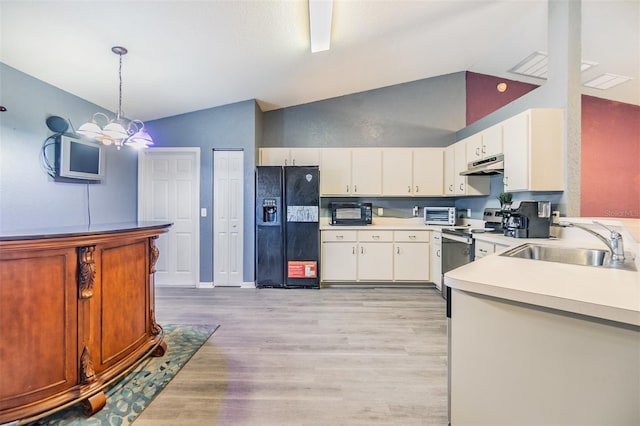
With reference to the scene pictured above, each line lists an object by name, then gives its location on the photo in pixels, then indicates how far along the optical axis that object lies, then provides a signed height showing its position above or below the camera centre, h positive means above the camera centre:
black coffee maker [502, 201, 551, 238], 2.67 -0.05
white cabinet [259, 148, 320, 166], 4.52 +0.91
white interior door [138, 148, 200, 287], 4.34 +0.09
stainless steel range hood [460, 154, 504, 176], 3.14 +0.55
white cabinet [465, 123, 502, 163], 3.20 +0.86
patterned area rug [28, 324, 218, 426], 1.62 -1.18
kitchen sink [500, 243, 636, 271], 1.81 -0.28
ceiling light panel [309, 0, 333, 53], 2.32 +1.74
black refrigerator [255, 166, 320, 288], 4.19 -0.22
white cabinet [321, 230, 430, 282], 4.19 -0.65
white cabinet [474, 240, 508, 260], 2.68 -0.35
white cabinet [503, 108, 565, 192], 2.68 +0.62
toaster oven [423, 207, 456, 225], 4.44 -0.05
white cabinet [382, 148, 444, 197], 4.47 +0.67
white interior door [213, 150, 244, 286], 4.31 -0.11
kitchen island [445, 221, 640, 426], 0.91 -0.48
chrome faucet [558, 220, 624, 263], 1.48 -0.17
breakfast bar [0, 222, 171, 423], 1.42 -0.60
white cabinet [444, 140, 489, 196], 3.91 +0.51
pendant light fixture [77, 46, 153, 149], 2.38 +0.70
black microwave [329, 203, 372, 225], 4.48 -0.02
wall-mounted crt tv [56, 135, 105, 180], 2.89 +0.58
